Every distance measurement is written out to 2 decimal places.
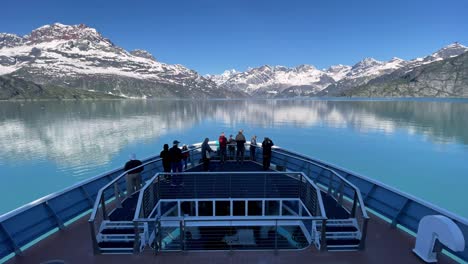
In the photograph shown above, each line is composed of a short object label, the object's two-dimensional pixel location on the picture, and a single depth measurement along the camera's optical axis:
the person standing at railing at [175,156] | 13.59
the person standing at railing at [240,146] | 18.09
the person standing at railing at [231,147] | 19.41
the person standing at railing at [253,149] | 19.15
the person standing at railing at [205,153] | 15.82
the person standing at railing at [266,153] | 15.96
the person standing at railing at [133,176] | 12.02
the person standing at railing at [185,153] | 16.41
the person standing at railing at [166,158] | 13.48
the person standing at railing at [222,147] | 18.07
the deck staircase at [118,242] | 7.72
